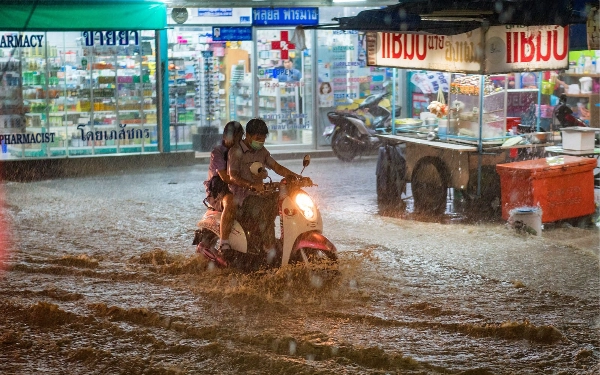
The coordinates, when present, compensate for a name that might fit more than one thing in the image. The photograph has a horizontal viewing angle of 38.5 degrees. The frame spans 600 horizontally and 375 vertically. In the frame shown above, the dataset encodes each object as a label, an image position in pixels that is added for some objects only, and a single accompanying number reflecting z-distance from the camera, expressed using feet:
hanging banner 35.73
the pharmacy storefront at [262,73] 57.77
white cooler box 39.29
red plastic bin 36.29
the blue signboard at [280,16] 57.31
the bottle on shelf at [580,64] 66.23
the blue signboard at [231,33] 57.62
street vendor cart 36.35
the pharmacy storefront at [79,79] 52.19
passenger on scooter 27.86
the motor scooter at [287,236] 26.27
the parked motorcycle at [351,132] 57.31
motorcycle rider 27.45
